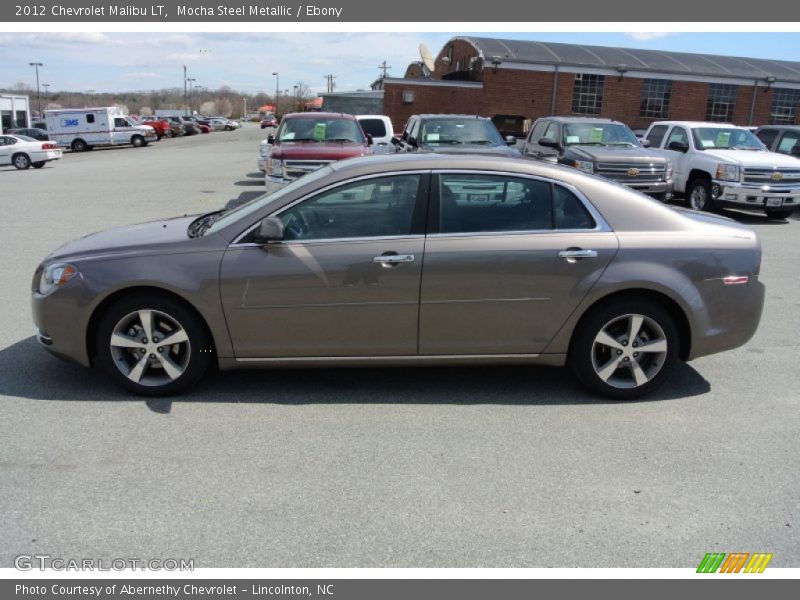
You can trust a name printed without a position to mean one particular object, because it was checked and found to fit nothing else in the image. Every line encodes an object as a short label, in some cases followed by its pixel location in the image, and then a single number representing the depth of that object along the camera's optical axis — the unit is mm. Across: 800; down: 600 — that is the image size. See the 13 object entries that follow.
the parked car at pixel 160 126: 56281
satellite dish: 53844
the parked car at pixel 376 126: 20438
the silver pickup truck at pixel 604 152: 13609
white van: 44500
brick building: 38656
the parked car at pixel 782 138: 16406
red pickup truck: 12711
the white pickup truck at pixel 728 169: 13320
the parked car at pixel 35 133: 44969
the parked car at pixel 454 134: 14016
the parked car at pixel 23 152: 29578
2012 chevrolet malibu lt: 4527
